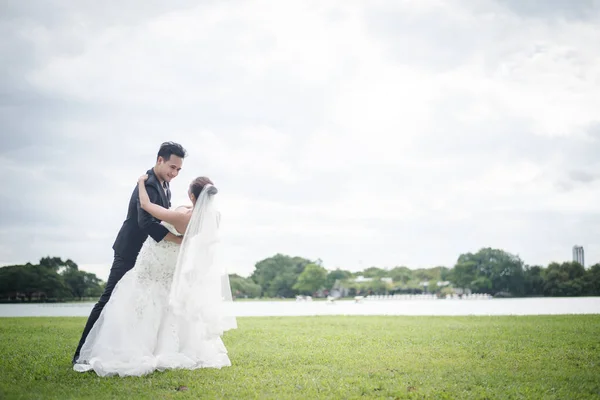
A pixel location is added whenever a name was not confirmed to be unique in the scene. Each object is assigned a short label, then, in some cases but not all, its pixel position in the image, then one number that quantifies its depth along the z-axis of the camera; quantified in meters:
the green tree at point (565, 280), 93.19
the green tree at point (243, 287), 121.66
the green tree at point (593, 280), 90.81
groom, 7.51
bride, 7.13
